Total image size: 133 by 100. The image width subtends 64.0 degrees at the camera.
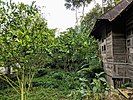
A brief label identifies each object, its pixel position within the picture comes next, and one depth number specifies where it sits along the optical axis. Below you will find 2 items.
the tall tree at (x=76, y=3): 17.83
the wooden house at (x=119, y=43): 5.08
